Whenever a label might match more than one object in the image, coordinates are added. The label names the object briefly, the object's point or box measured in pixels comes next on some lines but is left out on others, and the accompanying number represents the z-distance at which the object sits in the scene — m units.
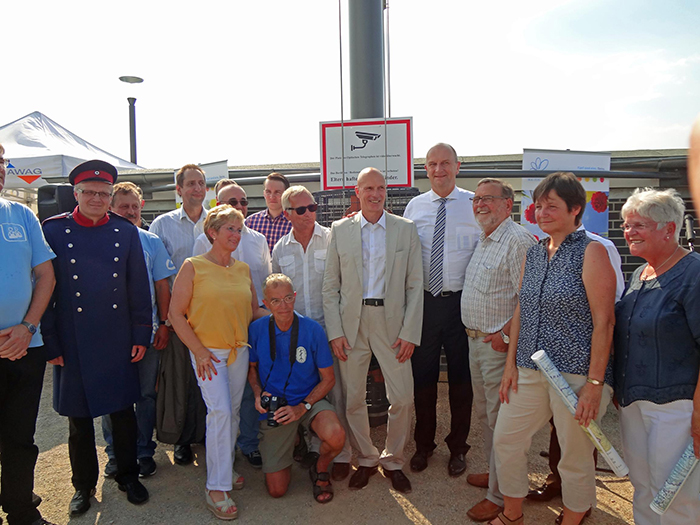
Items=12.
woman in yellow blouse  3.10
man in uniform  3.01
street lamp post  10.65
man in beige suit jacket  3.33
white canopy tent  8.08
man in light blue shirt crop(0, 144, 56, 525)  2.70
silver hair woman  2.27
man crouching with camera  3.26
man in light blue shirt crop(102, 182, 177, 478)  3.59
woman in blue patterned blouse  2.45
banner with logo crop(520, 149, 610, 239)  5.43
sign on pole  4.70
